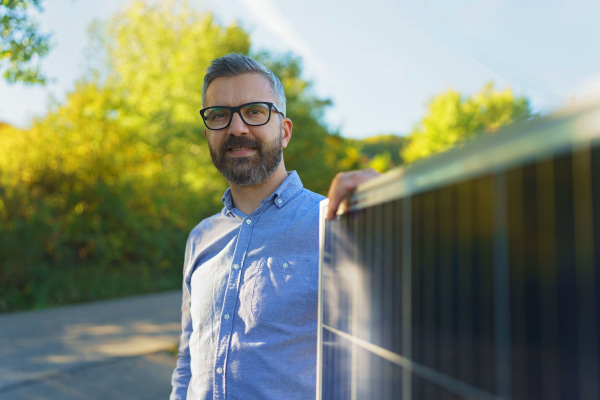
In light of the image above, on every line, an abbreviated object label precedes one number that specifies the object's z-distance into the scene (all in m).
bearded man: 2.01
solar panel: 0.49
